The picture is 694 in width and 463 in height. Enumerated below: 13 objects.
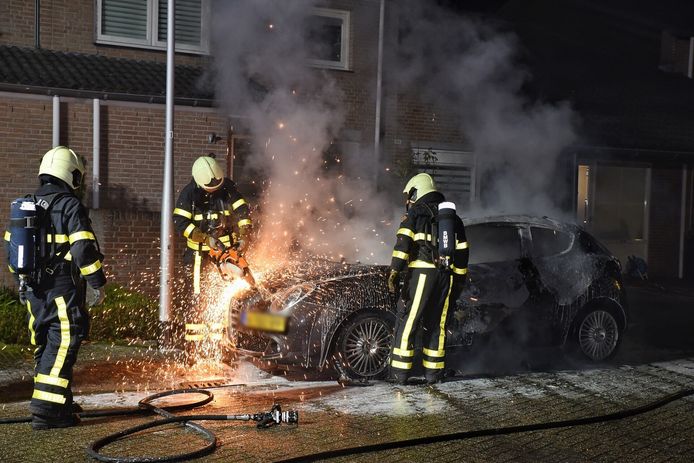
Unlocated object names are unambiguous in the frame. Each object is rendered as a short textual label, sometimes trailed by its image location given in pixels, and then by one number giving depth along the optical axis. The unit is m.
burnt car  7.04
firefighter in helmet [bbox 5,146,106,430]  5.53
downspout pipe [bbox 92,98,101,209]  12.44
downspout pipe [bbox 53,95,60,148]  12.13
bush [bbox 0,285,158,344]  8.74
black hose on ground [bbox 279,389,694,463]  5.00
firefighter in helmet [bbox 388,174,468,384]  7.02
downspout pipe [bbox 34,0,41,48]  12.68
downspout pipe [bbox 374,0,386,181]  14.62
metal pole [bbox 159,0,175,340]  9.48
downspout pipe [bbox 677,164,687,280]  17.61
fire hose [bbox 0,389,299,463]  4.87
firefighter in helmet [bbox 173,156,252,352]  8.36
